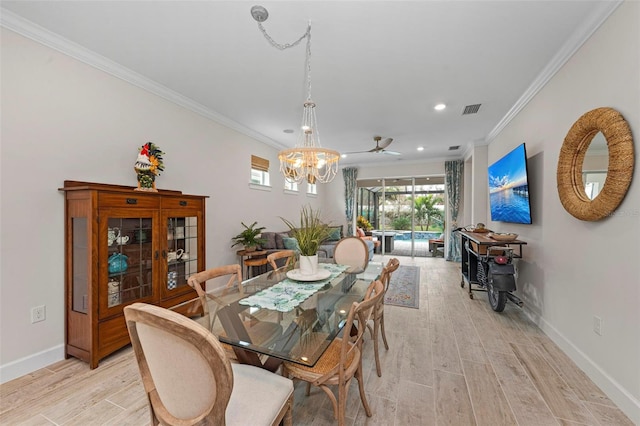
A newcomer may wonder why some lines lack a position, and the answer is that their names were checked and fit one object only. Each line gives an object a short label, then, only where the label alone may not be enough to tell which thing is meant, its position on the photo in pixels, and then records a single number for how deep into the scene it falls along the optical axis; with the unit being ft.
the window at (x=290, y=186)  19.62
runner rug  12.06
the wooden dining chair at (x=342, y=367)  4.26
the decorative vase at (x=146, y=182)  8.64
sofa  15.54
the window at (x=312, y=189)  23.12
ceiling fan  14.53
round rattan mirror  5.60
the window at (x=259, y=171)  15.97
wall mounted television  9.96
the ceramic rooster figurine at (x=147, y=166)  8.61
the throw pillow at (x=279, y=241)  15.97
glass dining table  4.32
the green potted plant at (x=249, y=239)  13.47
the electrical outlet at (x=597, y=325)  6.37
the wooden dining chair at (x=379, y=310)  6.64
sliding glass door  23.90
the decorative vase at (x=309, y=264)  7.42
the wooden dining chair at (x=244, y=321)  4.64
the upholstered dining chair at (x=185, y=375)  2.59
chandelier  6.46
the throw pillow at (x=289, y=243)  15.59
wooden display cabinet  6.96
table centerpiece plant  7.25
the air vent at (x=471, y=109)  11.79
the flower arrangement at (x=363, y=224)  25.75
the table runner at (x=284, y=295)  5.56
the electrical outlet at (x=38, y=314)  6.87
